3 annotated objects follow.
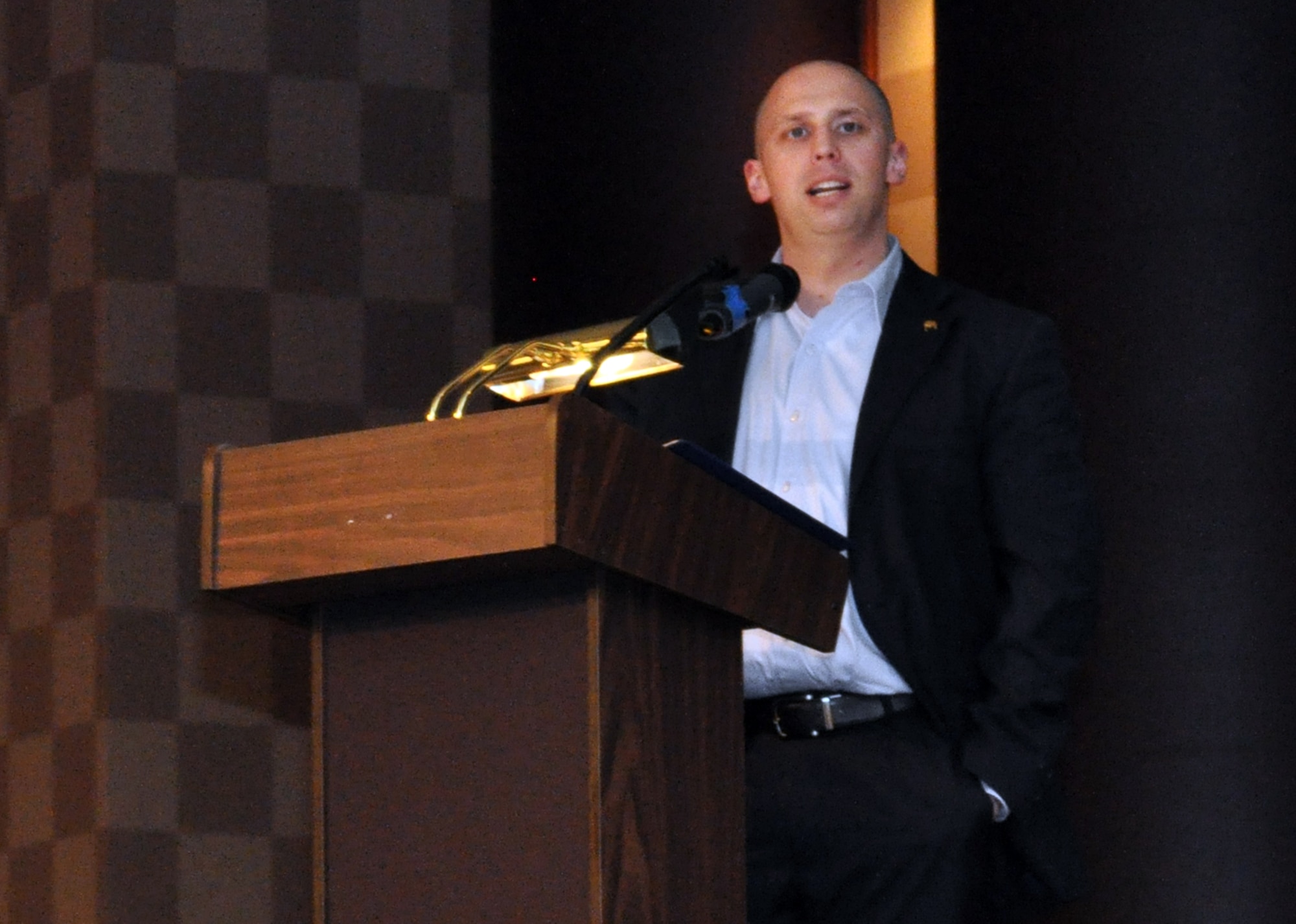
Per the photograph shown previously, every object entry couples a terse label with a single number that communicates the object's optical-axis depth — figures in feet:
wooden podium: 21.65
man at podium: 23.86
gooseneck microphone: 22.83
